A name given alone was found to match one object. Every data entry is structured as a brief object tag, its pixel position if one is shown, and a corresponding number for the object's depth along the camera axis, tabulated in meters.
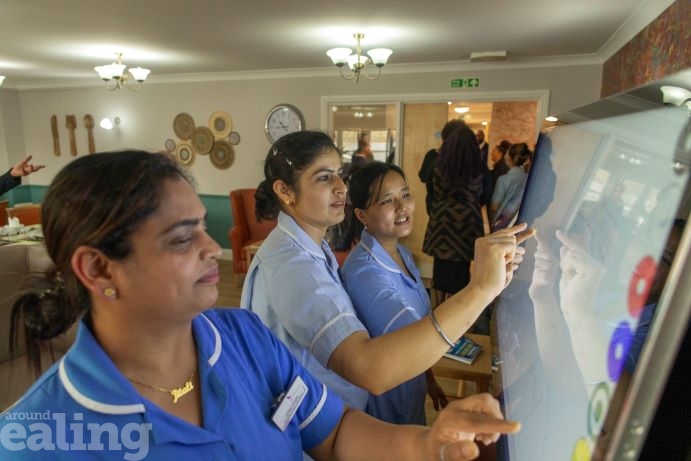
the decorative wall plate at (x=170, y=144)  5.80
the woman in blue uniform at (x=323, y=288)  0.84
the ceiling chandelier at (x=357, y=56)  3.48
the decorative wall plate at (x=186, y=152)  5.73
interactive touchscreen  0.38
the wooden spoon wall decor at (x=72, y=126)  6.25
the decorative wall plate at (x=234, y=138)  5.51
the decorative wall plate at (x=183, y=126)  5.66
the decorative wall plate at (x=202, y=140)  5.63
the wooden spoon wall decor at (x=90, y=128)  6.16
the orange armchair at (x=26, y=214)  4.59
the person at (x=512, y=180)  3.21
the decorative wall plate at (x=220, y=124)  5.51
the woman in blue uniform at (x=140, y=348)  0.64
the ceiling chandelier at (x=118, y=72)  4.06
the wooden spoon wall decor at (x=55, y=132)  6.34
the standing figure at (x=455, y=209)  2.79
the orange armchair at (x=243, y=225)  4.77
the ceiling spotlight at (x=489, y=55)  3.97
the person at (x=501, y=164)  4.84
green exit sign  4.51
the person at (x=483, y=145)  5.37
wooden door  4.93
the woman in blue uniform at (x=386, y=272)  1.15
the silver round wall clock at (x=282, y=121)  5.22
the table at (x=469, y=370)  1.42
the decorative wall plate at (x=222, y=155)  5.59
